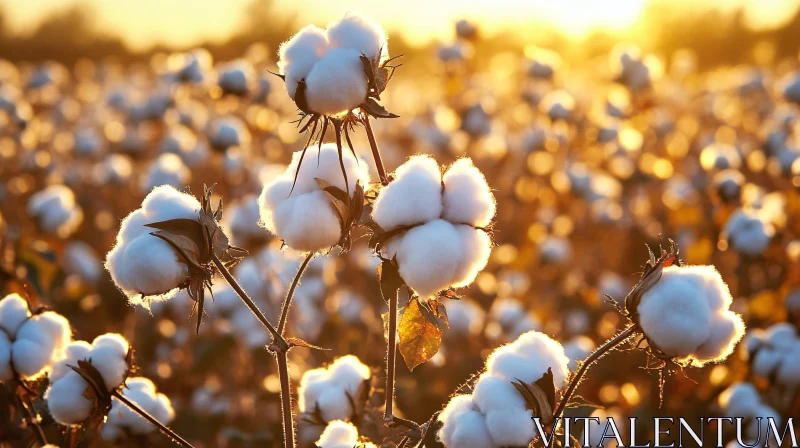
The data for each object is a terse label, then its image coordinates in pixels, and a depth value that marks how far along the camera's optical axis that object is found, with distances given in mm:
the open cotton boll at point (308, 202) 1792
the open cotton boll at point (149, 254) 1752
